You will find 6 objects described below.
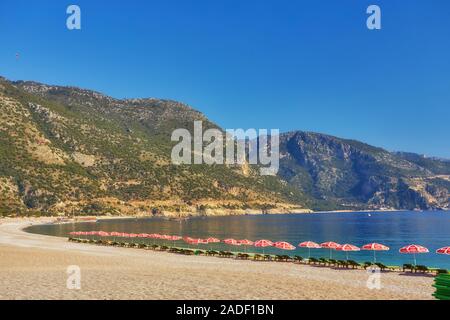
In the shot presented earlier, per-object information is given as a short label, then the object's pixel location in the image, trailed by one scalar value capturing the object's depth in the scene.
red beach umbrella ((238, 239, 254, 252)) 52.32
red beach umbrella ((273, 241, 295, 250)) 43.78
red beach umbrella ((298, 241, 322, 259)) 42.33
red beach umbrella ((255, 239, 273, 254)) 45.30
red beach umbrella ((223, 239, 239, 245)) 52.06
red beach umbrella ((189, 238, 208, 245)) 56.81
